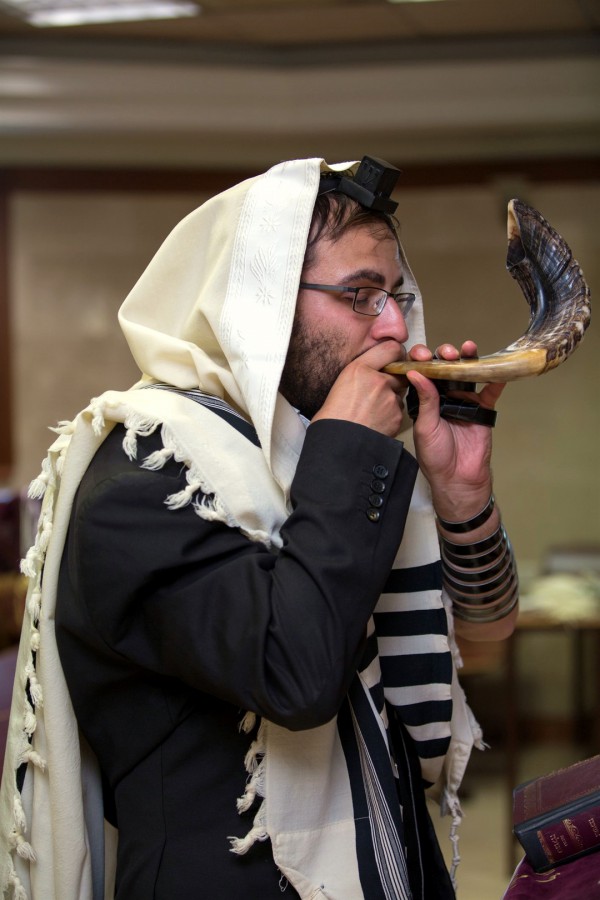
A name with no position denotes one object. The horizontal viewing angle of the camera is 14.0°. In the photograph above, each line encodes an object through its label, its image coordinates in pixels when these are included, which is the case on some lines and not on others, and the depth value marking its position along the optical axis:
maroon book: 2.15
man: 2.20
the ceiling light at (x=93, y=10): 4.46
